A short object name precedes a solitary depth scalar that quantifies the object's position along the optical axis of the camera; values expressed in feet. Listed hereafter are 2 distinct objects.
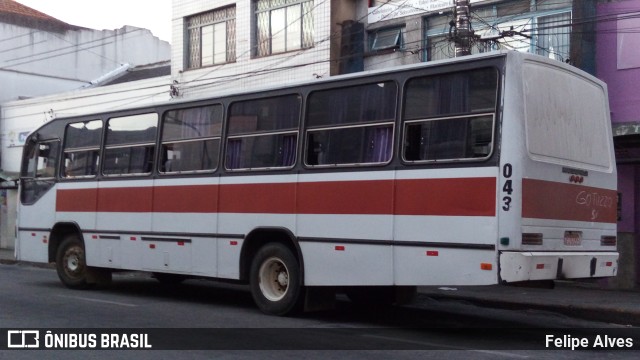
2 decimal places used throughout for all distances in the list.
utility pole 48.96
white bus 29.81
